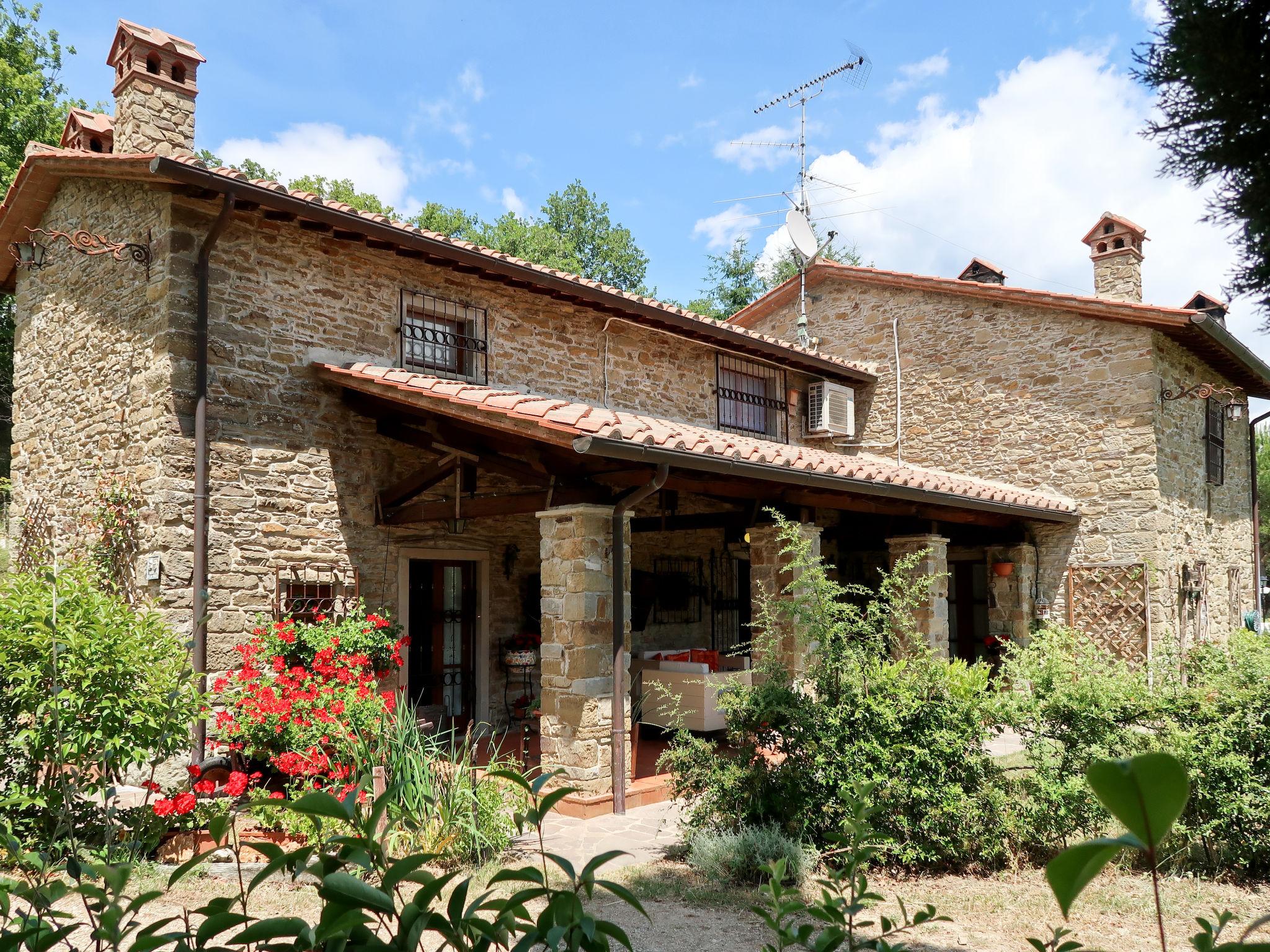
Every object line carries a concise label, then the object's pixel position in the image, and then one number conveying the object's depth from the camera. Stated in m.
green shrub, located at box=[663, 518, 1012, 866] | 5.46
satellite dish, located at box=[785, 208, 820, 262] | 13.61
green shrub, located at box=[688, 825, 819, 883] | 5.34
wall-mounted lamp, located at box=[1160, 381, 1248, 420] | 11.49
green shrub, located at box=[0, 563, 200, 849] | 4.88
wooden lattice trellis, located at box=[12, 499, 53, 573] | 8.88
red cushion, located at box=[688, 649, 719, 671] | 9.61
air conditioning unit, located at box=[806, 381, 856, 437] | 13.52
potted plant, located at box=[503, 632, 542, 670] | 9.60
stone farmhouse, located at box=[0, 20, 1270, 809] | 7.18
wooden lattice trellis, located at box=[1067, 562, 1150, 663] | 11.34
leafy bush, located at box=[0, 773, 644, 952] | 0.99
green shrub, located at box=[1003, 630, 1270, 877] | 5.27
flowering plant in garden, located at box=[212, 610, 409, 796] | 6.21
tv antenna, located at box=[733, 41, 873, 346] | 13.20
